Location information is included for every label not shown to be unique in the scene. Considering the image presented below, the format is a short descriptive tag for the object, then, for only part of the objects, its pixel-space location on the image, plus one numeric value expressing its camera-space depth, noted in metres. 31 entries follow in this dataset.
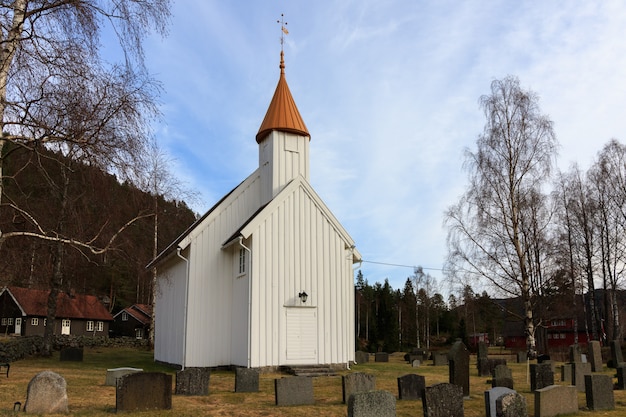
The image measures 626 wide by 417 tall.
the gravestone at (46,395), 10.02
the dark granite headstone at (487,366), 19.61
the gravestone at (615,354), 22.57
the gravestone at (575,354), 22.14
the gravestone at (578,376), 15.41
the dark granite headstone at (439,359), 27.16
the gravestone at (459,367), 13.02
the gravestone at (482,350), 24.73
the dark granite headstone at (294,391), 12.01
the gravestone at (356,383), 12.48
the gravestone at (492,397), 10.06
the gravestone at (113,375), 14.65
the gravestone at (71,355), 23.61
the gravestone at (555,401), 10.69
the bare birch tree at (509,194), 26.91
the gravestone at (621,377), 15.62
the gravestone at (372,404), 8.98
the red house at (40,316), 49.66
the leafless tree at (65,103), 8.63
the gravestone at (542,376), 14.90
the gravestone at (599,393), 11.93
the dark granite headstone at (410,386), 12.94
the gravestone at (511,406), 9.74
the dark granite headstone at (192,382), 13.13
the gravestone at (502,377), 13.34
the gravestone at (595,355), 21.34
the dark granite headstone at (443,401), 10.15
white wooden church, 18.95
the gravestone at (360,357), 26.41
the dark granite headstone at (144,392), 10.56
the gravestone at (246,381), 14.14
